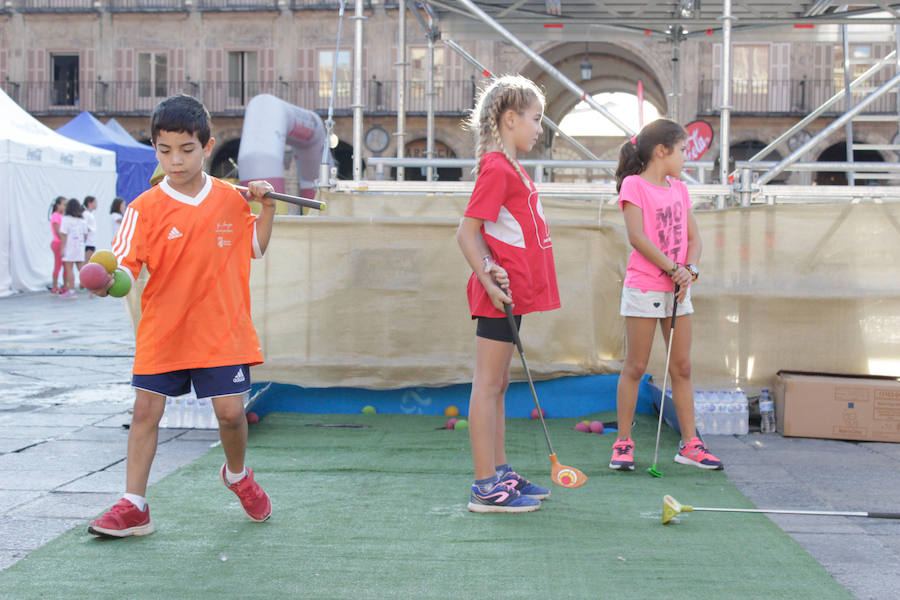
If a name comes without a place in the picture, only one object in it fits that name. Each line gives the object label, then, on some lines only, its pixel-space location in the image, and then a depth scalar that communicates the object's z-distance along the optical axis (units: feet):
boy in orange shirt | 10.55
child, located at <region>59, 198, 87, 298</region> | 51.06
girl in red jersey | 11.62
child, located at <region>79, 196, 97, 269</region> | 52.90
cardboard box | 16.25
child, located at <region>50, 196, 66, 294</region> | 51.13
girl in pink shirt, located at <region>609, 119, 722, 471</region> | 14.06
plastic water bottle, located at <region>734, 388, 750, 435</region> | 16.98
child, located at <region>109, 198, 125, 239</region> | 55.06
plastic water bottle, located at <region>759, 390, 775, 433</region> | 17.13
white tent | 53.26
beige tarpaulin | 17.48
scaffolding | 18.57
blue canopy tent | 66.13
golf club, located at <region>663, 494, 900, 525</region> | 10.59
